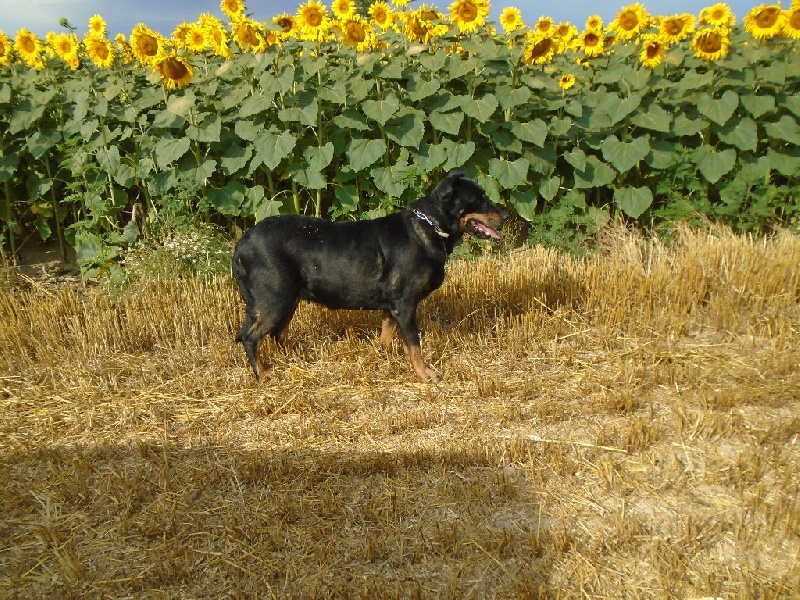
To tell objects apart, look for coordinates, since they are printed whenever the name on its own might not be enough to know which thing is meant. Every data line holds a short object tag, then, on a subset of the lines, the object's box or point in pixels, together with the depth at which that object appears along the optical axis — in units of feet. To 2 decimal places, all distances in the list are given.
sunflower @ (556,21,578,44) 25.03
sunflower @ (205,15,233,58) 21.08
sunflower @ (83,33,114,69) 20.89
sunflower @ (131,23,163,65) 19.65
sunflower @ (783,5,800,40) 22.88
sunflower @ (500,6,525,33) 24.62
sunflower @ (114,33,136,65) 22.71
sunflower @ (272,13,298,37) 20.44
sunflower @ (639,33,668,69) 22.44
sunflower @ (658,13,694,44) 22.75
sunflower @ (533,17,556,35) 24.41
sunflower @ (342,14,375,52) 20.66
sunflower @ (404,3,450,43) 21.75
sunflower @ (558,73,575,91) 23.03
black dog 14.16
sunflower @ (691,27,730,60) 22.28
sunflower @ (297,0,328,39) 19.88
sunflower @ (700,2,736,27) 23.22
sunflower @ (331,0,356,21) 20.69
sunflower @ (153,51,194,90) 19.84
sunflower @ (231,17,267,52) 19.86
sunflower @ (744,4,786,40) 22.79
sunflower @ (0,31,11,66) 21.29
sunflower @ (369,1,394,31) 22.07
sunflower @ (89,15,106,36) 22.20
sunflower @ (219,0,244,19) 20.39
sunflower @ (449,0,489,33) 21.07
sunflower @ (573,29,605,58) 23.88
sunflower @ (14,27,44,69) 21.84
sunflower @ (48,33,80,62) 21.47
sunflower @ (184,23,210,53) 21.44
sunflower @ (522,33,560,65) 21.21
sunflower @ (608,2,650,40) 23.04
